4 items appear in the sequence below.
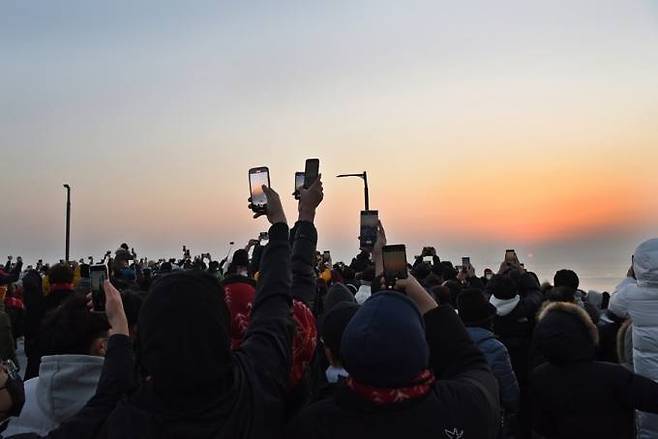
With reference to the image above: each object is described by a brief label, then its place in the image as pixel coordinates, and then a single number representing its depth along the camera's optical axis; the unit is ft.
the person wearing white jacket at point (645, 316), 14.46
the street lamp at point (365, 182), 91.97
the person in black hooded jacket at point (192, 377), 6.88
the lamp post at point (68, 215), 105.09
